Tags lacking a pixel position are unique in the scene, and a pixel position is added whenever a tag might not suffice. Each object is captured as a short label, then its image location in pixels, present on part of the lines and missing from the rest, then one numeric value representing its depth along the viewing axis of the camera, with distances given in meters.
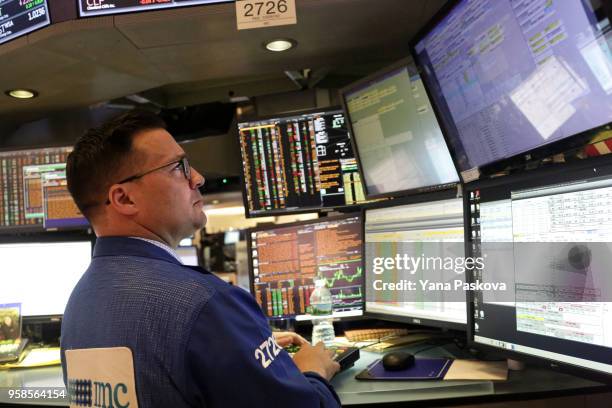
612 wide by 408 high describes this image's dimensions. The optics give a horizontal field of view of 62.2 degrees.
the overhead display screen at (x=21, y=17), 1.73
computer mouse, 1.35
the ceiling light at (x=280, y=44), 1.88
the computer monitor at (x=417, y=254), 1.48
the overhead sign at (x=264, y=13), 1.58
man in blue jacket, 0.85
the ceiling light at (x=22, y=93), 2.23
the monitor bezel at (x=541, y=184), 0.98
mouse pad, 1.28
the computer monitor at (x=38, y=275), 2.12
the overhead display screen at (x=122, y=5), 1.62
